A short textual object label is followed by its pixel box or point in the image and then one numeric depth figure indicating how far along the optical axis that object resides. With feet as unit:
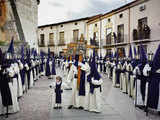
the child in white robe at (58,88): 20.94
